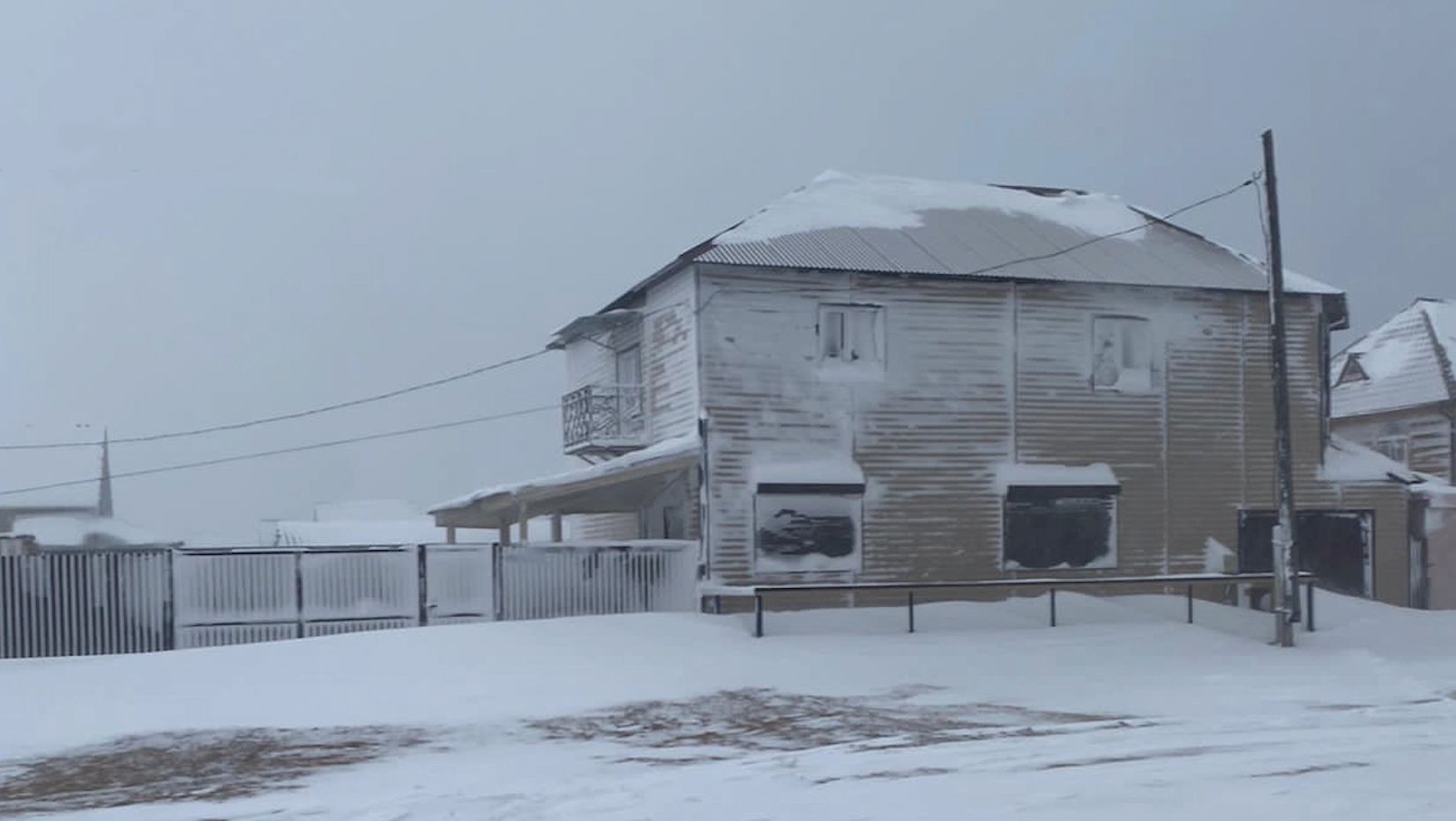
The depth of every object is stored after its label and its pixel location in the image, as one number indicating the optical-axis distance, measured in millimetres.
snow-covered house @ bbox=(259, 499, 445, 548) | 71750
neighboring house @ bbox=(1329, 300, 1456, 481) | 37062
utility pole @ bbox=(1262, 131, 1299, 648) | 19297
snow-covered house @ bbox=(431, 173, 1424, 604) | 22641
